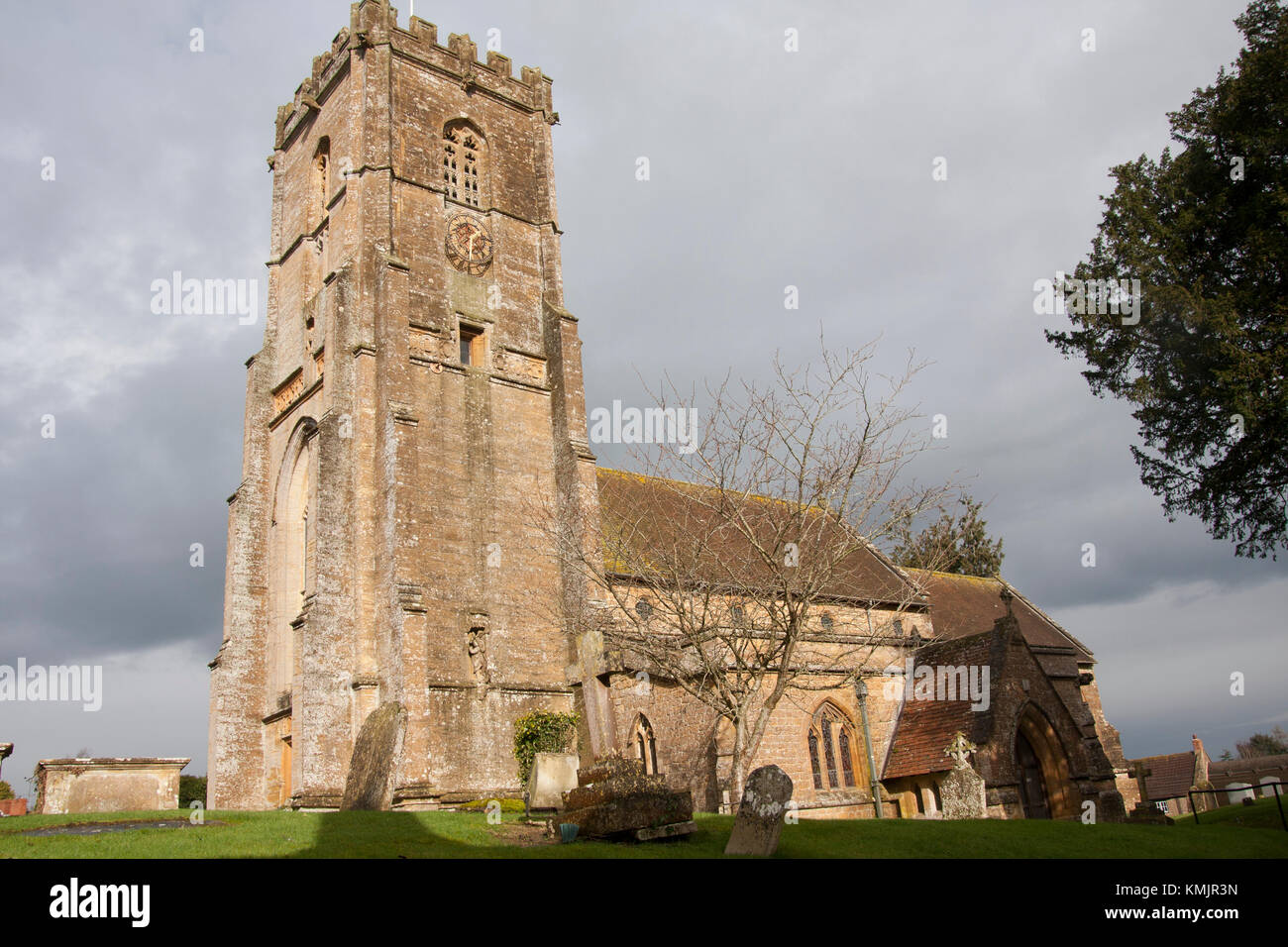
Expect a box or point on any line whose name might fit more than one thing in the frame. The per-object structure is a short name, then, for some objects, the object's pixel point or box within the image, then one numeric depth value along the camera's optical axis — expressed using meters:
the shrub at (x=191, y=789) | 33.62
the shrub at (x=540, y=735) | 22.67
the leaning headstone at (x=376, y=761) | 19.72
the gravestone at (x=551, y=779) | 16.91
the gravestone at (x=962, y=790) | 20.27
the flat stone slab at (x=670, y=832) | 13.51
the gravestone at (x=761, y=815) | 12.70
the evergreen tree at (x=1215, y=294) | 19.41
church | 21.86
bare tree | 15.91
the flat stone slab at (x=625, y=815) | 13.38
